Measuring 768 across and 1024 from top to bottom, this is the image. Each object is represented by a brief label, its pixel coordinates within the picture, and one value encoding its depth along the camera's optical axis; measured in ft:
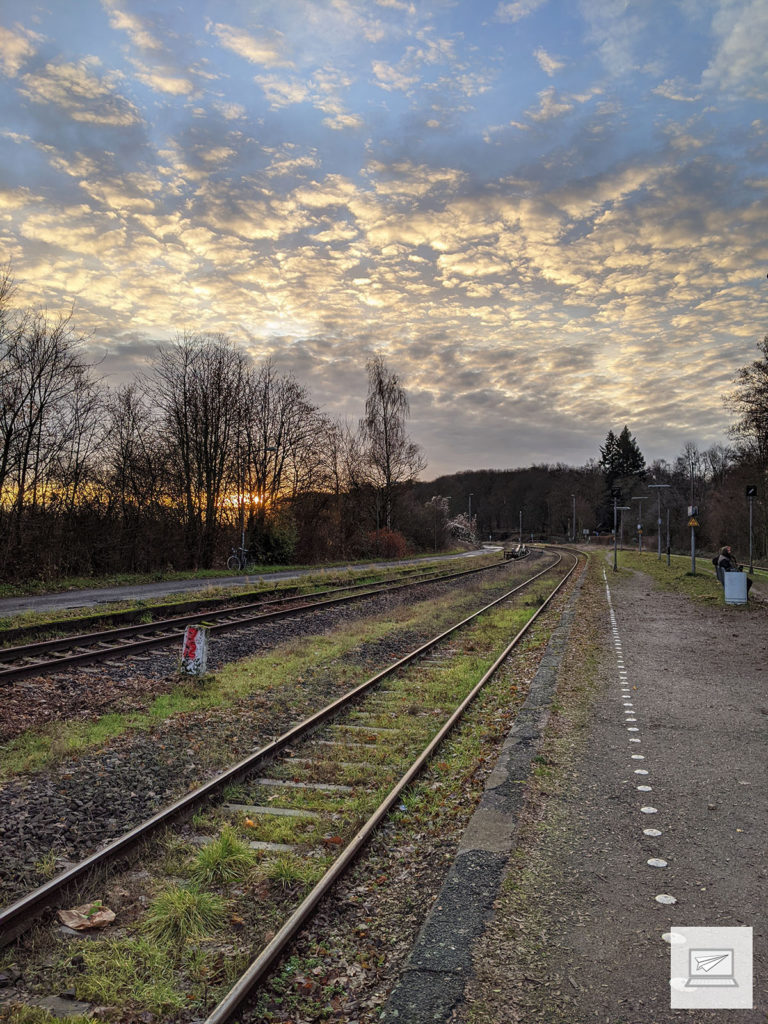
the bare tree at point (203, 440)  104.06
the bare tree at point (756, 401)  122.21
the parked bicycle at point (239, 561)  101.04
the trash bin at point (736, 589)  67.62
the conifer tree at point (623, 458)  411.54
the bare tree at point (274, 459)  118.11
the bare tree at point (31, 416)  73.31
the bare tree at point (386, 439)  170.90
